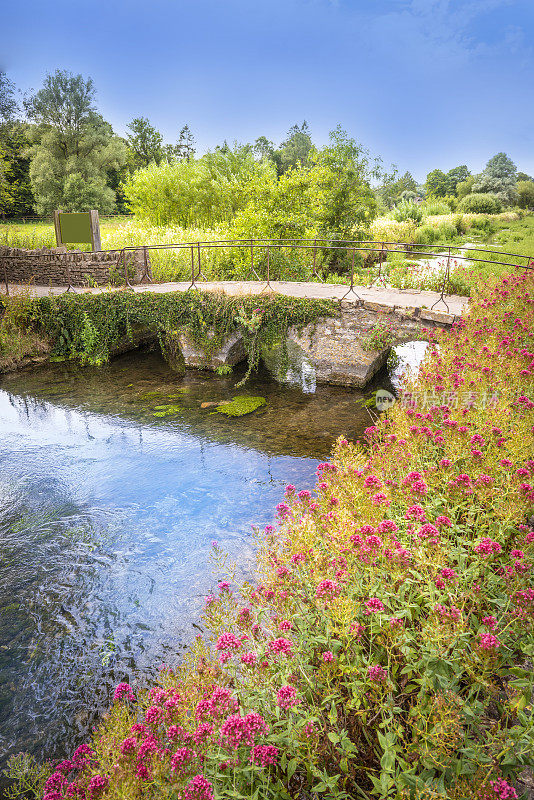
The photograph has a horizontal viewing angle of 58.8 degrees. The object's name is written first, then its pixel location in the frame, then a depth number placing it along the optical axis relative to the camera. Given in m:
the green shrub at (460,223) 30.27
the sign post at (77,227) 14.12
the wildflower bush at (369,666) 1.93
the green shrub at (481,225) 31.44
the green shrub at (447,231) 26.05
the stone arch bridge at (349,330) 9.91
